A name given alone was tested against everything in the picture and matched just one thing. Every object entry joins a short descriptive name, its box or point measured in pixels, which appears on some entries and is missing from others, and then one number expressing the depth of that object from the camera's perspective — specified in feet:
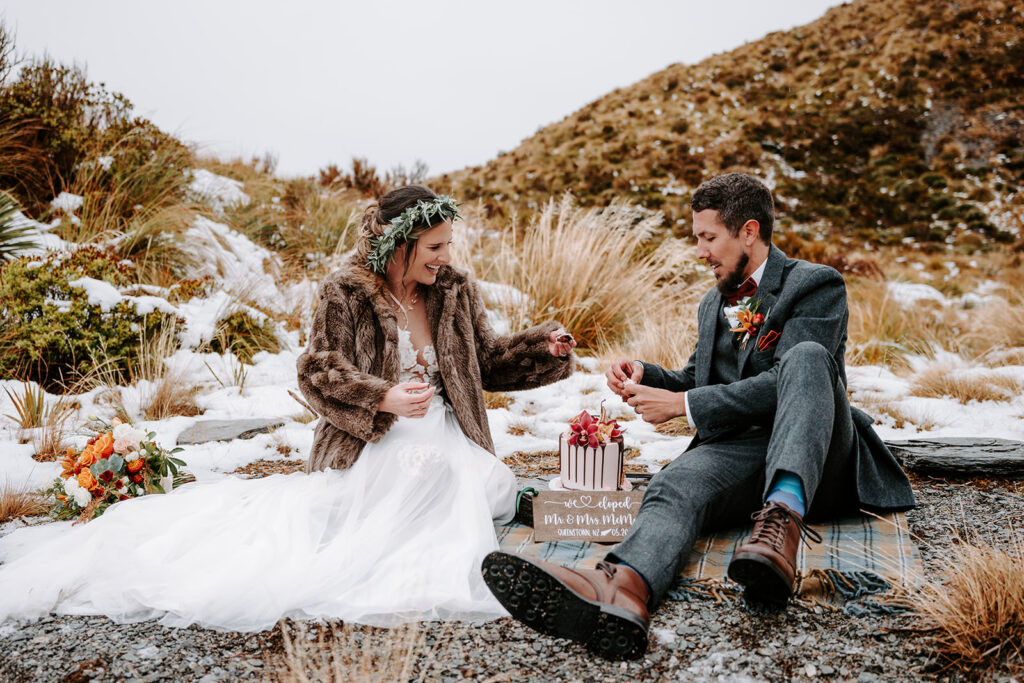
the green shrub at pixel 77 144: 21.57
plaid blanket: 6.99
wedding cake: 9.05
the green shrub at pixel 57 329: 15.87
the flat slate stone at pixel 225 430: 13.84
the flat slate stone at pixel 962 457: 10.78
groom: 6.22
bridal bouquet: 9.47
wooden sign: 8.77
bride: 7.09
